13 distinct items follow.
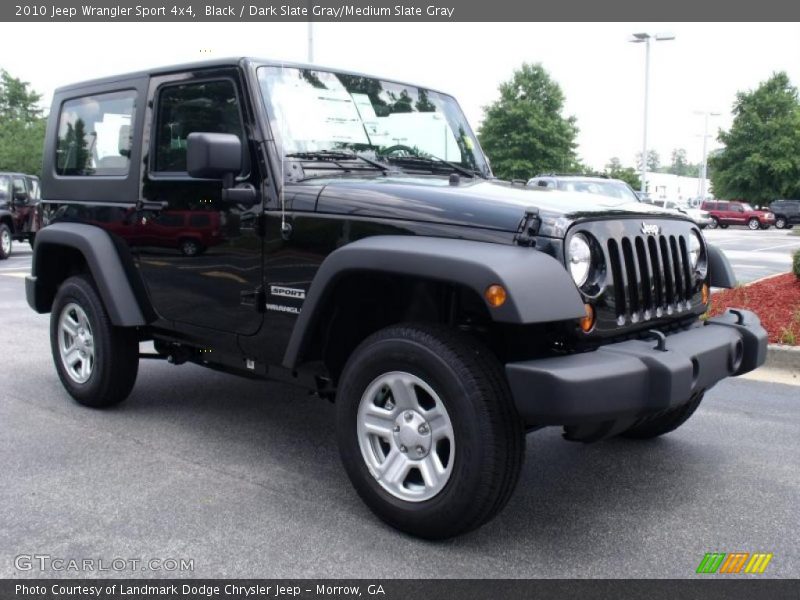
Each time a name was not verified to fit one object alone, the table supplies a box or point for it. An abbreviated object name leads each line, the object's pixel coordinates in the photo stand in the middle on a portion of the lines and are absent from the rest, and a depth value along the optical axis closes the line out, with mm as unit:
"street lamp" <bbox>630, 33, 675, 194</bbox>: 31234
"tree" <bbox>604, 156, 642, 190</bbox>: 45962
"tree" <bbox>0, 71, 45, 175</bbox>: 42531
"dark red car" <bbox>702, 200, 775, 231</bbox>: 41062
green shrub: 8461
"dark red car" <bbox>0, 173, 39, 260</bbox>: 18031
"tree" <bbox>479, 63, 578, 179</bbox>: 48375
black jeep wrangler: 3004
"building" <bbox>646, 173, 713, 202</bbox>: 83575
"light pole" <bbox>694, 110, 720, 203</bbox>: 66638
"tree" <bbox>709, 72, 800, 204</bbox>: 47781
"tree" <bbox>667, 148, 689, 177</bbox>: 186500
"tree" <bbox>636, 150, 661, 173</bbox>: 182625
